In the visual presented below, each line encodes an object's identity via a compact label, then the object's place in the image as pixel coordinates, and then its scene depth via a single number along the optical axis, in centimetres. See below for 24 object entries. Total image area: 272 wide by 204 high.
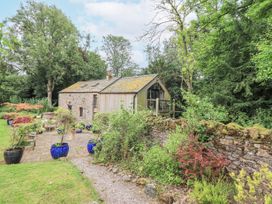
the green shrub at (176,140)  490
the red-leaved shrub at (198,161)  421
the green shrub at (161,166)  471
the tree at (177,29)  1304
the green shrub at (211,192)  344
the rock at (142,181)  482
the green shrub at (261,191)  347
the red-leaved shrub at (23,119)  1275
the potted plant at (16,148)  649
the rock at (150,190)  423
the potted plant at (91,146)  768
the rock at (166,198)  384
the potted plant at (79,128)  1350
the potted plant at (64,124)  705
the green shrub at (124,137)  645
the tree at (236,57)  844
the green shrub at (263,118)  761
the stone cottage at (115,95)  1534
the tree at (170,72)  2238
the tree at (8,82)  2375
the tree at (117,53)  3803
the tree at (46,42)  2523
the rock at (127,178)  514
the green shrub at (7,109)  2206
